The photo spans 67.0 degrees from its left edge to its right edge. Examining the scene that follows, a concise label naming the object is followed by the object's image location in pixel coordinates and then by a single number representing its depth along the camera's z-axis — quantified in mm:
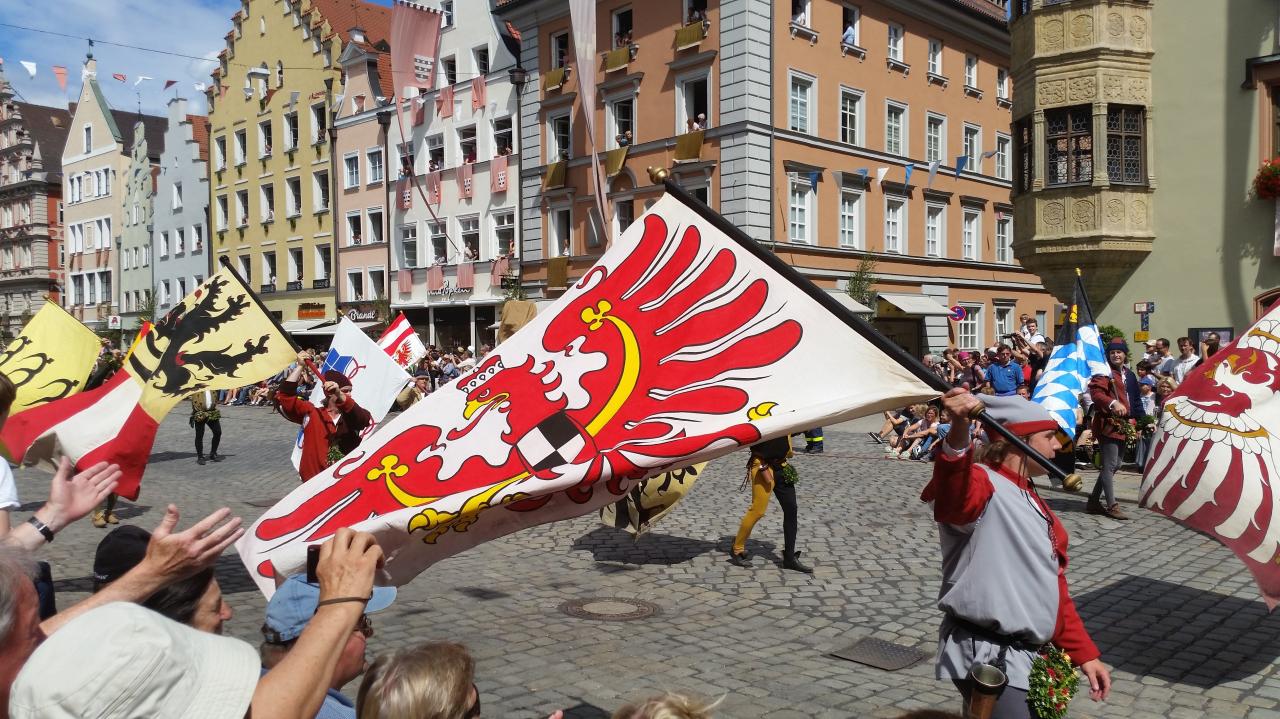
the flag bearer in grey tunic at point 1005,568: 3473
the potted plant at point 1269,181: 18547
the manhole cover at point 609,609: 6910
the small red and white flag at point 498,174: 34031
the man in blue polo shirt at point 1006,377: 15391
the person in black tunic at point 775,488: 8203
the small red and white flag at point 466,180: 35344
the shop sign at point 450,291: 35797
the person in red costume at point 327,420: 8312
